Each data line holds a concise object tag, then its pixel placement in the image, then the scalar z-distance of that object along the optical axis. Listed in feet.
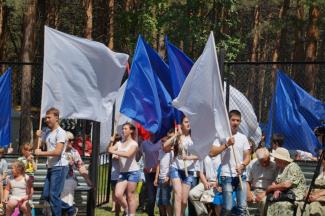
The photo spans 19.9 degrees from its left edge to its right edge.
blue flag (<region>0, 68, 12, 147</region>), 49.83
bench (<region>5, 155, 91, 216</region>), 49.12
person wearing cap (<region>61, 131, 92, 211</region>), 45.34
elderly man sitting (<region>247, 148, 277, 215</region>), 44.29
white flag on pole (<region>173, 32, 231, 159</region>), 40.34
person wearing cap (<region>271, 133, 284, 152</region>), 46.34
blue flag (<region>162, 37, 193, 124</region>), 47.44
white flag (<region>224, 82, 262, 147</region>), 52.08
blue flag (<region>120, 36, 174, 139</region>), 46.80
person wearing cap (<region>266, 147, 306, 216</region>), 39.70
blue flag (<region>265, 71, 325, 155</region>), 51.93
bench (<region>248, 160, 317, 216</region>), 46.29
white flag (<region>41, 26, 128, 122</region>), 45.44
